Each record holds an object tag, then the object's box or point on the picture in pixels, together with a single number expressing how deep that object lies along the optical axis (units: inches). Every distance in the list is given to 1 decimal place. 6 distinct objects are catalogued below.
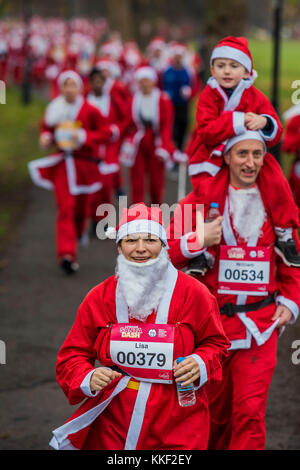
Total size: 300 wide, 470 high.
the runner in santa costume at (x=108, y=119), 744.1
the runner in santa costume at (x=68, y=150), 616.6
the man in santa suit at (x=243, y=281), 305.9
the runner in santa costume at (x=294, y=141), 565.5
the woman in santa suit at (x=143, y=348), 254.6
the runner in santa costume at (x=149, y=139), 722.1
